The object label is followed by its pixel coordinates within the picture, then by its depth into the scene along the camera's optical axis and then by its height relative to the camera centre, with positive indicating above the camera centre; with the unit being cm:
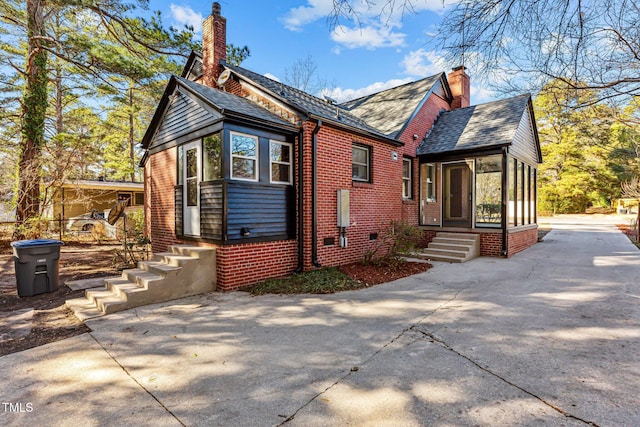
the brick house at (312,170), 654 +113
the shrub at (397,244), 809 -89
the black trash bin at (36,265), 565 -94
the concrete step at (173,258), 594 -91
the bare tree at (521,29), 371 +229
